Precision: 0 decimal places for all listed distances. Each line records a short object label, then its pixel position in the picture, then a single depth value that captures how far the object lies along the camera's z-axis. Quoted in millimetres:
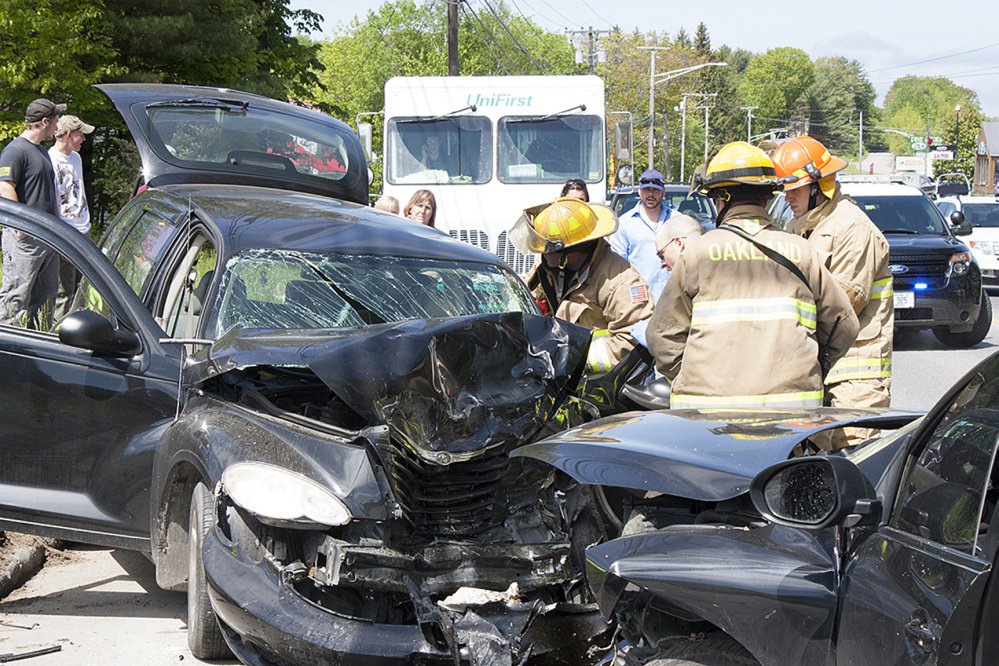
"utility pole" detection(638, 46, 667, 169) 66125
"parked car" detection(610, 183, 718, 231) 19142
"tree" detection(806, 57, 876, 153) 166375
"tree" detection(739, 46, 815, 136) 168750
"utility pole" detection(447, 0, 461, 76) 31078
